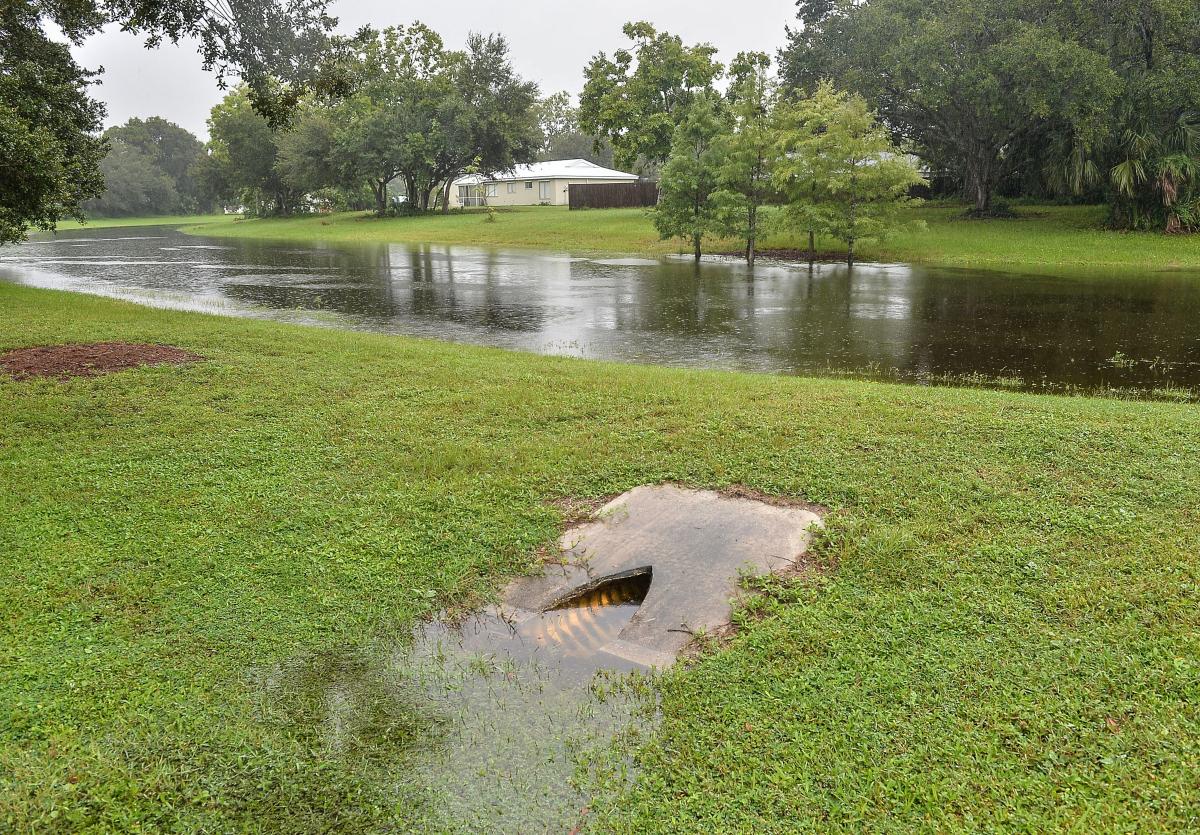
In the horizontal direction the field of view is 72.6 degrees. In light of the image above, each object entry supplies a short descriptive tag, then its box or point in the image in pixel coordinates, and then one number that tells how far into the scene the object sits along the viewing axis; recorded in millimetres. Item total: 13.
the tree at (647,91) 39875
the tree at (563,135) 96250
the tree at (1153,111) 25281
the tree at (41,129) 7406
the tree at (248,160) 59344
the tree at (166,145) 94912
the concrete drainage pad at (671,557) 3932
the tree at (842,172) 23672
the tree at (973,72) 25656
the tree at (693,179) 26266
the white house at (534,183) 58219
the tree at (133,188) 78375
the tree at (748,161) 24922
